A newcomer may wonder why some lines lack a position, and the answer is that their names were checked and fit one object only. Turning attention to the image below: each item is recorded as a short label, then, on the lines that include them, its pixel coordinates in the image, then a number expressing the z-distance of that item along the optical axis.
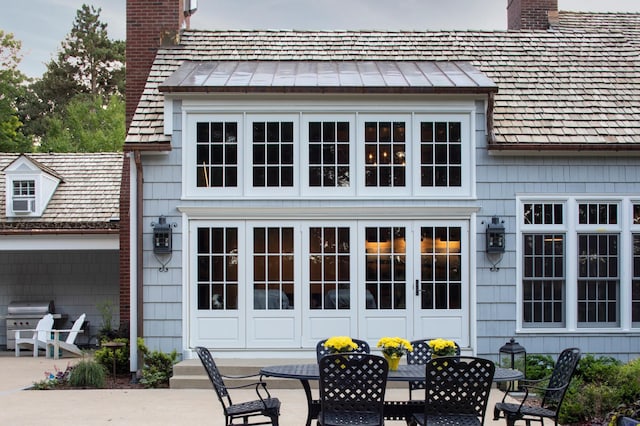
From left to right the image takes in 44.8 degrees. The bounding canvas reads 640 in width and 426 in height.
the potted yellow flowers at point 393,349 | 7.54
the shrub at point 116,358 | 12.14
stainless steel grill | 17.27
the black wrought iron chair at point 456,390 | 6.67
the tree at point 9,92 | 30.72
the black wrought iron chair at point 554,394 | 7.47
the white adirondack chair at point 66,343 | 15.59
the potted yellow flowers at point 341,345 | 7.41
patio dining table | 7.12
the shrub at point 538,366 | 11.48
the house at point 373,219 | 12.15
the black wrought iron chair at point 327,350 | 8.38
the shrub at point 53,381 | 11.45
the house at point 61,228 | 17.08
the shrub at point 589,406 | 8.74
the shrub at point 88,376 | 11.44
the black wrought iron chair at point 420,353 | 8.84
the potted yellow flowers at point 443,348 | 7.44
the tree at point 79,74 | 37.16
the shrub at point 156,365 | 11.63
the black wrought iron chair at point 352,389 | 6.70
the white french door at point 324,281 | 12.19
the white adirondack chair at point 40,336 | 16.17
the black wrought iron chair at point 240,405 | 7.32
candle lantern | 10.98
